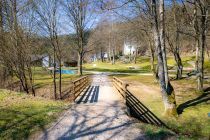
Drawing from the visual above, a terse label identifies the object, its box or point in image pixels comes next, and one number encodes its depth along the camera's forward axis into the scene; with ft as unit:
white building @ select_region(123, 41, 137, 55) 148.55
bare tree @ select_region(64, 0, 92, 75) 61.62
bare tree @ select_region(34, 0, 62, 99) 35.49
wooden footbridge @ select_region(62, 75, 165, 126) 21.81
